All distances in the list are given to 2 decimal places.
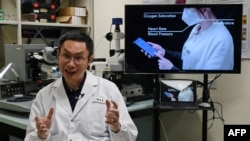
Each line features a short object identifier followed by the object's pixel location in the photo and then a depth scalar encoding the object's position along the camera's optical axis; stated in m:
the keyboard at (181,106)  2.16
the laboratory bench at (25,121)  1.95
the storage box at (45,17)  3.38
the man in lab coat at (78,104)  1.62
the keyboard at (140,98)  2.45
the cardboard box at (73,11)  3.61
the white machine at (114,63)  2.42
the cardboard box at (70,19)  3.60
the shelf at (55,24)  3.25
